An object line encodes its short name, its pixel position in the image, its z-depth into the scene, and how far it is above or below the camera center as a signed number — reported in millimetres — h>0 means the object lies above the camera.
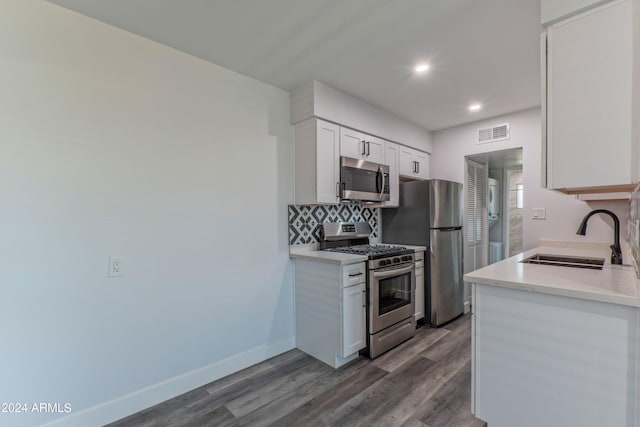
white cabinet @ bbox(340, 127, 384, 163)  3012 +680
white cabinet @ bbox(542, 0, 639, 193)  1374 +518
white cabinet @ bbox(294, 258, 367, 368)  2525 -897
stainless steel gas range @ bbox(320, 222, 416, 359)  2699 -773
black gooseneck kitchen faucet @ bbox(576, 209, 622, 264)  2020 -306
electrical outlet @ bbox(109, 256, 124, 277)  1921 -358
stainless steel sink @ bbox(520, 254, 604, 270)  1972 -387
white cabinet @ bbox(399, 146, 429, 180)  3807 +609
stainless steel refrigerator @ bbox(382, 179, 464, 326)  3416 -310
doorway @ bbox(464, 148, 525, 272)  4027 +24
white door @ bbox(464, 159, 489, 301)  3950 -122
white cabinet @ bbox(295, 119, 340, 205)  2768 +455
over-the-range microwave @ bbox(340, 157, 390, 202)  2963 +306
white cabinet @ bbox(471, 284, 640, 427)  1231 -705
